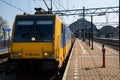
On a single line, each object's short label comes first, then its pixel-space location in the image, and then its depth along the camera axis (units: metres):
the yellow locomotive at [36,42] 12.20
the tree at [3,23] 97.53
